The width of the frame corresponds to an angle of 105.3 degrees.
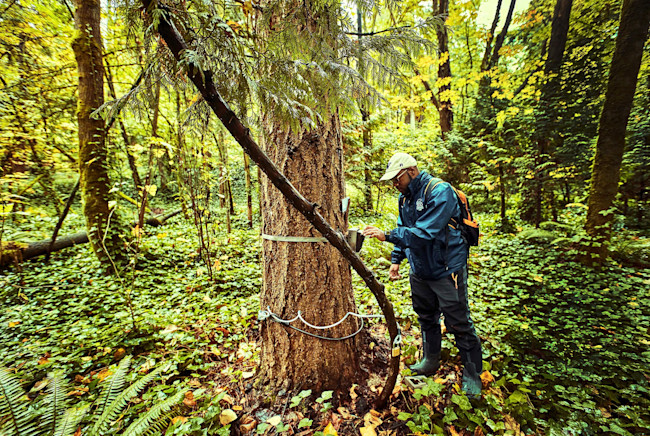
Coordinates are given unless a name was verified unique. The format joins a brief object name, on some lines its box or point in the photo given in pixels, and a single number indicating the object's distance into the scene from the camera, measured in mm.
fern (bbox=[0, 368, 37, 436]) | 1486
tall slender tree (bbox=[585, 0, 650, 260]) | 4207
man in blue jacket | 2201
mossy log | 4414
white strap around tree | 2057
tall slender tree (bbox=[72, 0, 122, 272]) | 4508
